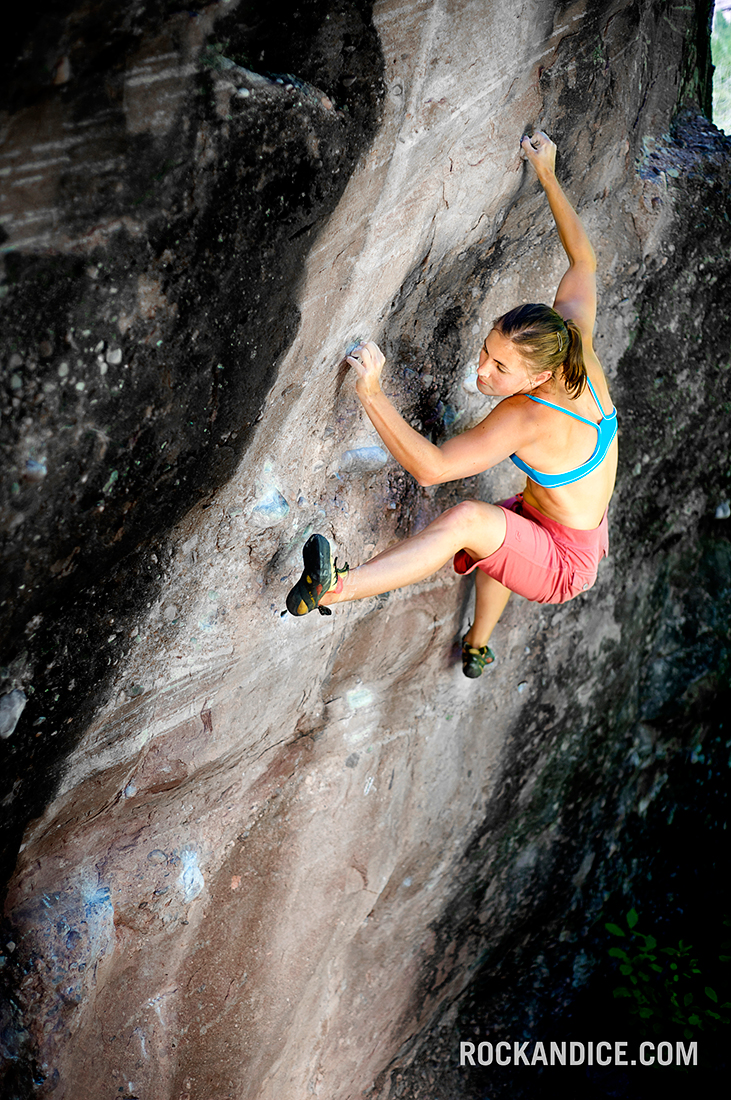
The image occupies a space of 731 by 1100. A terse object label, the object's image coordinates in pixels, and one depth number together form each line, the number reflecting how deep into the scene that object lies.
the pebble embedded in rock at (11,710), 1.93
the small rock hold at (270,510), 2.34
